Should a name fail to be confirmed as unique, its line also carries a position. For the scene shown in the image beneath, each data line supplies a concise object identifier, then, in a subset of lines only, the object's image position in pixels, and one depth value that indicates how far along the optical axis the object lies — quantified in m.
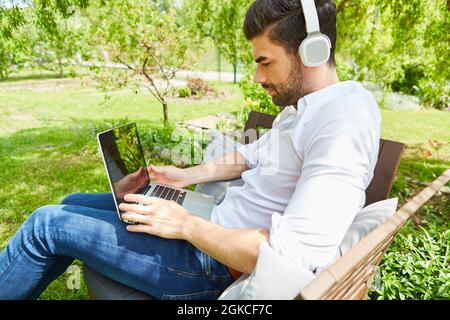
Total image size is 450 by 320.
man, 1.09
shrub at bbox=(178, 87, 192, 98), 9.85
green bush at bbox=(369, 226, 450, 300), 1.89
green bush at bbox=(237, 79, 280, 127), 5.54
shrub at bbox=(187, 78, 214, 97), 10.17
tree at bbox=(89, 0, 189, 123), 5.01
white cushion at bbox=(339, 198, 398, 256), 1.28
